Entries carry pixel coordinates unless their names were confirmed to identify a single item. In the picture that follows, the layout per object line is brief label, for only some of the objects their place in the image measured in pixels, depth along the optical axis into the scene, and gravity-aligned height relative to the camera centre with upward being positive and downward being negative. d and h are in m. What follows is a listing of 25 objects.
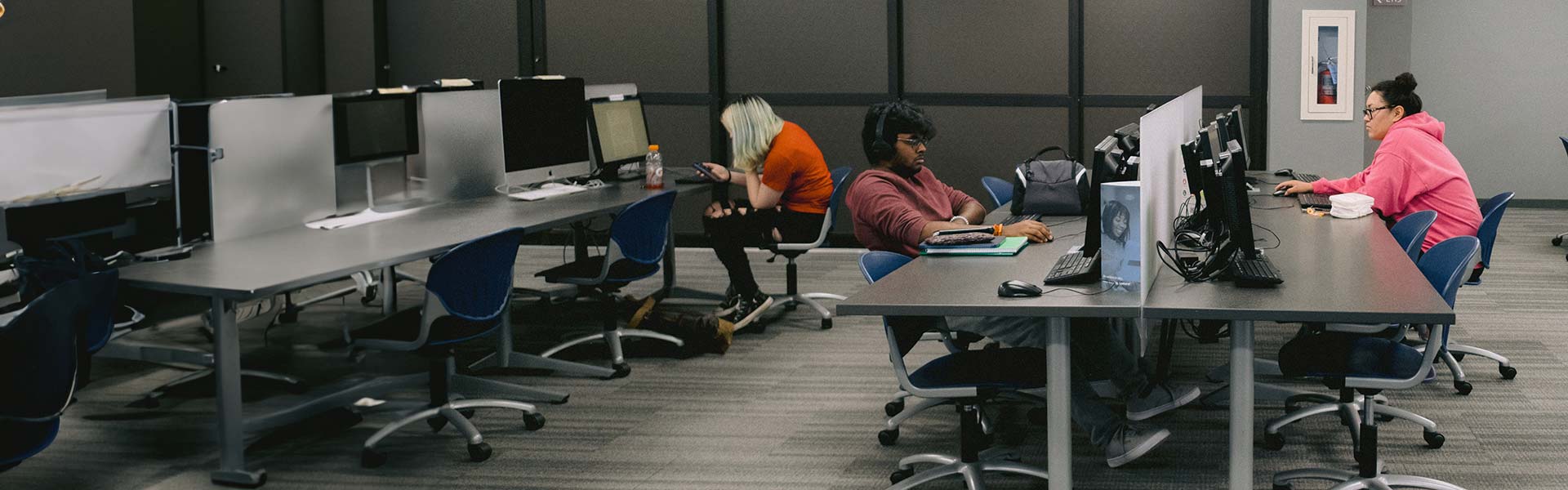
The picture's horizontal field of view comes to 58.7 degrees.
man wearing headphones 3.84 -0.33
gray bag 4.93 -0.25
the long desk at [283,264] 3.75 -0.38
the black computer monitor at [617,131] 6.23 -0.03
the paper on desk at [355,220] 4.82 -0.32
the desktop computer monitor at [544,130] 5.68 -0.02
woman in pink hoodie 4.85 -0.21
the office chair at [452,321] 4.06 -0.59
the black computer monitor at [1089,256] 3.38 -0.36
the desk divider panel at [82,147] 3.89 -0.04
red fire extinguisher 7.50 +0.16
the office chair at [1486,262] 4.75 -0.53
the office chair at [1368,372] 3.41 -0.63
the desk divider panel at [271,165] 4.45 -0.12
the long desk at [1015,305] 3.12 -0.42
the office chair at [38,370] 3.02 -0.52
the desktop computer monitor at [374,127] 4.93 +0.00
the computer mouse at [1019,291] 3.21 -0.40
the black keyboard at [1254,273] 3.29 -0.38
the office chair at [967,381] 3.36 -0.63
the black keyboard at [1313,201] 5.15 -0.33
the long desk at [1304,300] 2.98 -0.42
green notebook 3.94 -0.37
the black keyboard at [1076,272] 3.38 -0.38
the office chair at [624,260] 5.15 -0.51
